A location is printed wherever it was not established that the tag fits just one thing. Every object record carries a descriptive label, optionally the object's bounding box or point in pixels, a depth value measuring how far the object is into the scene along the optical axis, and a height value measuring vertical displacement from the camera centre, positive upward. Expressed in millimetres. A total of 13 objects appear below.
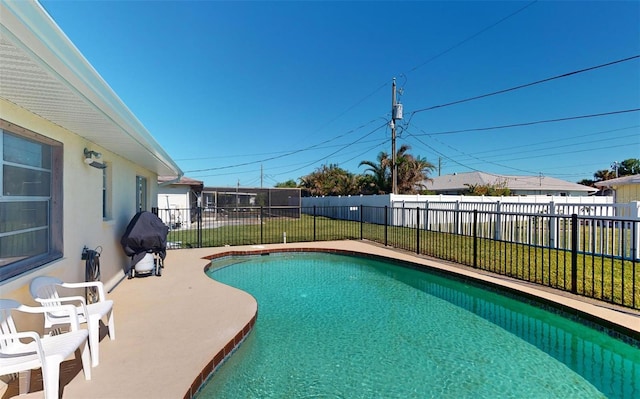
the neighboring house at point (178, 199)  17328 -32
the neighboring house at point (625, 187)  16391 +686
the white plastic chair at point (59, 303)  2805 -1077
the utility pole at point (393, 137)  17875 +3517
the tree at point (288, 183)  49006 +2448
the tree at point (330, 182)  29094 +1734
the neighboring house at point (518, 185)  29708 +1512
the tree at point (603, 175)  39694 +3255
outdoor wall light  4355 +584
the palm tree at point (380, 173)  20927 +1774
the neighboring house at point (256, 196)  24797 +208
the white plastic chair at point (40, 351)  2008 -1062
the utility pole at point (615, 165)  39738 +4440
